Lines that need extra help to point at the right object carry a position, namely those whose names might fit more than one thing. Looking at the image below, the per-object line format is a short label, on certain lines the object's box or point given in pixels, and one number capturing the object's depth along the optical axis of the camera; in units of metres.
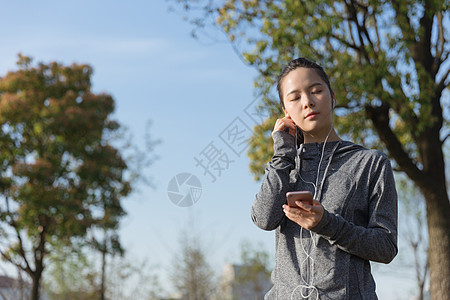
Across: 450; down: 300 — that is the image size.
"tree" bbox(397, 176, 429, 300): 24.16
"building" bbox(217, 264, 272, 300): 31.23
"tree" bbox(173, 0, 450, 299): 8.63
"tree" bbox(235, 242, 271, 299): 31.17
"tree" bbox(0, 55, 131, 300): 14.39
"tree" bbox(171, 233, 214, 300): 22.28
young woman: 1.83
